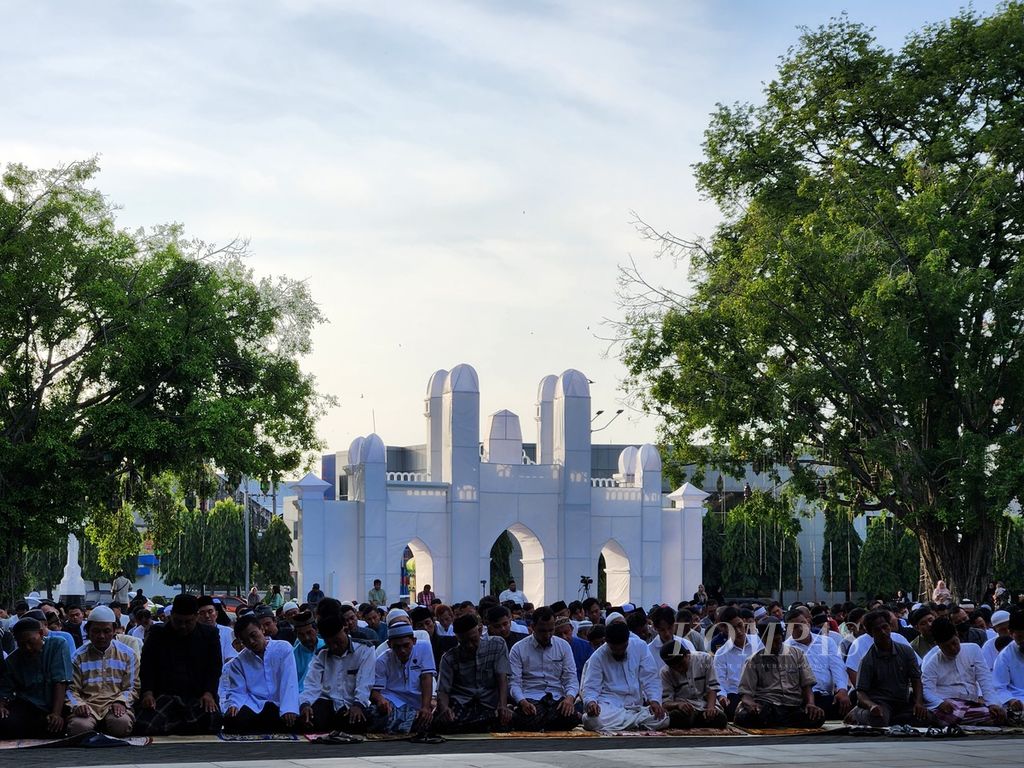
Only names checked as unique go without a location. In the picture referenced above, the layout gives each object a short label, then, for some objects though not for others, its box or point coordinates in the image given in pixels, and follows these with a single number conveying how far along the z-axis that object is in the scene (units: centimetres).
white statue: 3853
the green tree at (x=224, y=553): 6744
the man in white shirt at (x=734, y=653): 1489
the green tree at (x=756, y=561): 6569
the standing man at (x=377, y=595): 3254
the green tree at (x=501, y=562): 6059
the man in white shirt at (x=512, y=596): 2596
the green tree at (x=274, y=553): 6750
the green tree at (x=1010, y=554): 3306
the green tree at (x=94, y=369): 2850
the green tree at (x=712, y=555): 6800
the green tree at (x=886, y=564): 6322
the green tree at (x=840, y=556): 6500
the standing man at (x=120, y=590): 2870
